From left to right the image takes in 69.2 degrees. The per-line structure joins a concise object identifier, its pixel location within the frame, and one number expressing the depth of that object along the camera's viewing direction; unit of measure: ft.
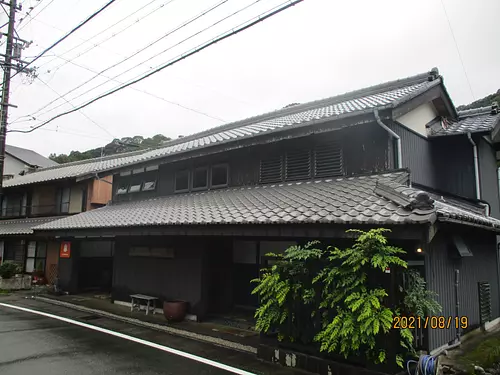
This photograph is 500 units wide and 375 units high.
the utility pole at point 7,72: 45.47
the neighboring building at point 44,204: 60.23
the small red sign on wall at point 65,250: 50.46
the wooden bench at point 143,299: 36.11
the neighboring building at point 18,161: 110.73
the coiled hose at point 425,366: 17.34
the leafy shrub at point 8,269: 55.07
